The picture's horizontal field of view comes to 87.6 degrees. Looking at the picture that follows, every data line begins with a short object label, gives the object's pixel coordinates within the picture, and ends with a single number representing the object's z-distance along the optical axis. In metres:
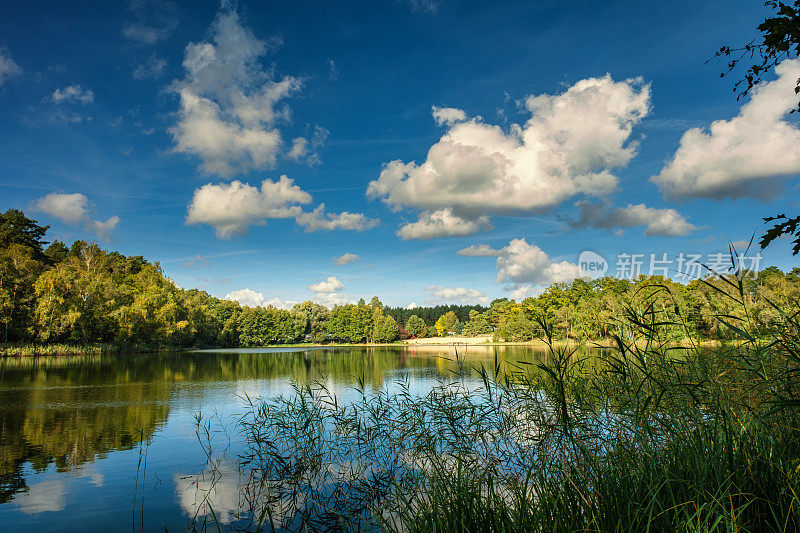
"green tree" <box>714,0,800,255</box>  6.52
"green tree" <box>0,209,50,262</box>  50.62
